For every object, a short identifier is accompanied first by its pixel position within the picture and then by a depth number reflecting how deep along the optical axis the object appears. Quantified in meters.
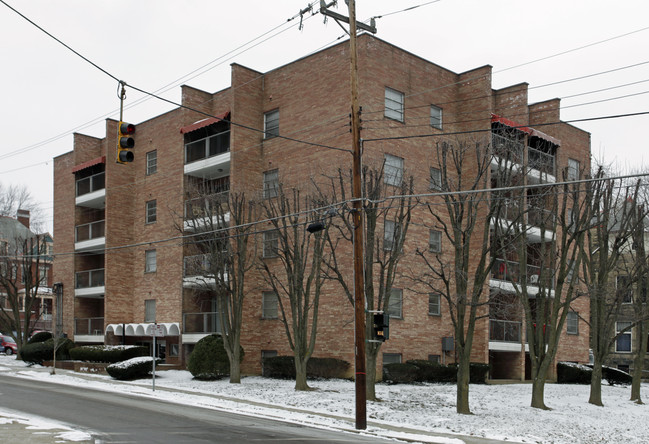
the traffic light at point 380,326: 19.08
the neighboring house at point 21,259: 65.12
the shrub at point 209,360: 29.14
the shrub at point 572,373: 36.12
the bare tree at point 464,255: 21.31
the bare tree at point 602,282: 24.75
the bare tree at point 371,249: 23.28
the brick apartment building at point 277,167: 30.94
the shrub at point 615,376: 36.31
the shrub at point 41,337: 40.72
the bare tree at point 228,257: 28.28
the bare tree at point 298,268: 25.69
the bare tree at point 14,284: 40.97
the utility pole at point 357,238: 18.33
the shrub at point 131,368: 29.73
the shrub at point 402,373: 28.59
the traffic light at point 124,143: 14.49
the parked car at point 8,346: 49.47
